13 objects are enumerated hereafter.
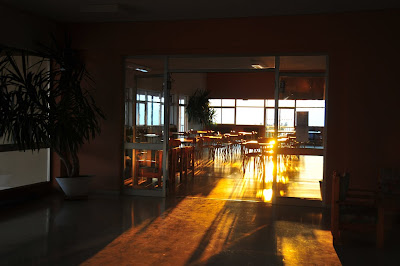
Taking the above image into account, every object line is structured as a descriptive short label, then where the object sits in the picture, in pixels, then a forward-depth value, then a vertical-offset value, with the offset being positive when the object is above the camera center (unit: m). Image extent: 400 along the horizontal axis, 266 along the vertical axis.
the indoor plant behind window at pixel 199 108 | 17.42 +0.70
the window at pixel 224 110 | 20.47 +0.76
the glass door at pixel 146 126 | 7.31 -0.03
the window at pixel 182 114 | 16.94 +0.46
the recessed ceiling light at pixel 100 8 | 6.14 +1.65
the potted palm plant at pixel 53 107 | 5.93 +0.24
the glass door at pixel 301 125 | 6.67 +0.04
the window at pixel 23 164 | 6.52 -0.66
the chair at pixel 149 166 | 7.37 -0.70
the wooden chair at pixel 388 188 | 4.82 -0.76
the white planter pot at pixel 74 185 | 6.79 -0.96
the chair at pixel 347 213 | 4.69 -0.92
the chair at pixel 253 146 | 9.92 -0.45
